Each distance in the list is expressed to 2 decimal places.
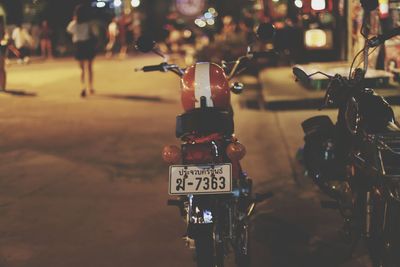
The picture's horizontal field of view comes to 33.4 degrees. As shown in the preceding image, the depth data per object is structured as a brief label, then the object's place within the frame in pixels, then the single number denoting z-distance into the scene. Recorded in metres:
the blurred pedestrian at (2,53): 14.21
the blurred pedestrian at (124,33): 27.03
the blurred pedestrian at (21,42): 22.06
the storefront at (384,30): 10.70
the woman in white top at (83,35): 13.71
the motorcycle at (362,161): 4.38
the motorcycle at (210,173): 4.42
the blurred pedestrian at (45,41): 25.95
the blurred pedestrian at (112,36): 26.15
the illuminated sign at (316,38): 15.05
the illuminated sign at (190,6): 22.64
